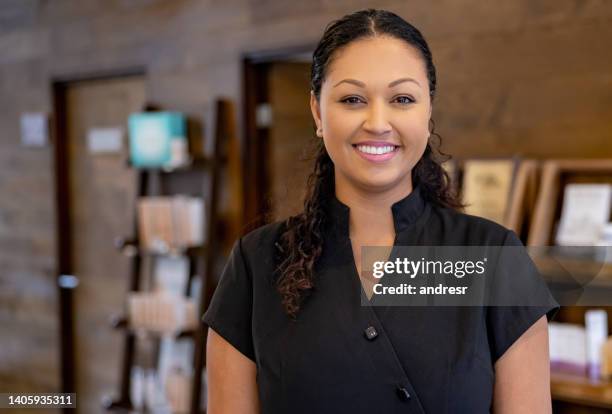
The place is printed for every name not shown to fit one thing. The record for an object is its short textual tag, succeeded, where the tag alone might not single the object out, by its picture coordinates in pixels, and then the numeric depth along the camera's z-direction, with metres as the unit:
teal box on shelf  3.72
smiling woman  1.07
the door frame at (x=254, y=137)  3.62
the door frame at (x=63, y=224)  4.57
